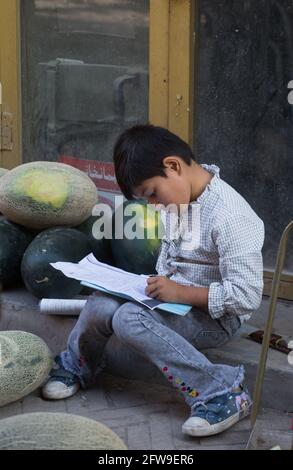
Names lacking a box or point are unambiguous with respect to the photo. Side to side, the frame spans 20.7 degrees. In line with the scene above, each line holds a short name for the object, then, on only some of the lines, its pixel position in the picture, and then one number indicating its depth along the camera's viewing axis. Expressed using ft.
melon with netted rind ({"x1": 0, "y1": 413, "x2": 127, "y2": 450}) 8.00
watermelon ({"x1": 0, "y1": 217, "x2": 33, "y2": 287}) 14.66
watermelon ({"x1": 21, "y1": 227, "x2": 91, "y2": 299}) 13.76
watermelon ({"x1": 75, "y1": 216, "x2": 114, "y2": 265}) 14.58
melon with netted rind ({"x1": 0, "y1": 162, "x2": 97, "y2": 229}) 14.61
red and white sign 17.98
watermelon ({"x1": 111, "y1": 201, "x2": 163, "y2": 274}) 13.87
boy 10.74
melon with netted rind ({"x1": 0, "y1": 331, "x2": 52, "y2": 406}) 11.69
